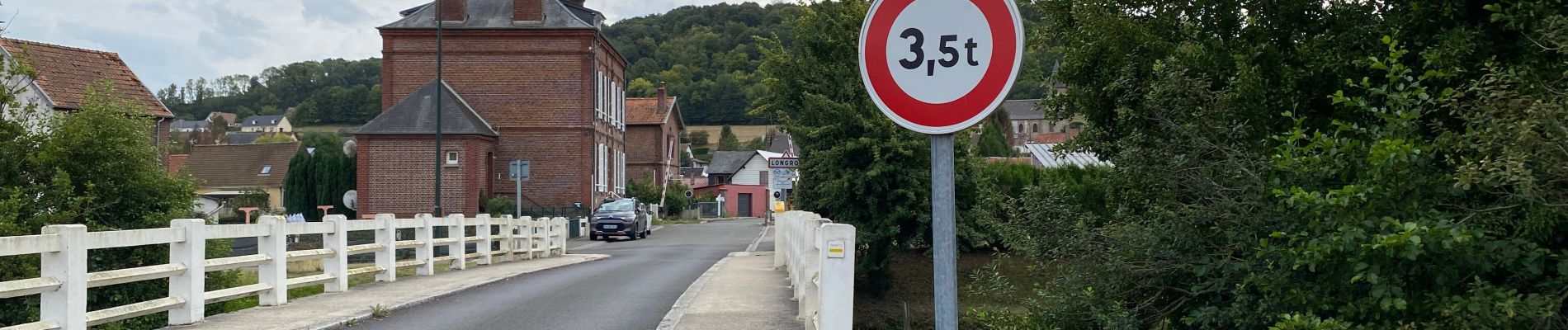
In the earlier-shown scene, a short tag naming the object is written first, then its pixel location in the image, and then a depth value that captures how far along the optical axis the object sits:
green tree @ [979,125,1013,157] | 52.43
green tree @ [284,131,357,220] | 49.31
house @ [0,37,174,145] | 31.25
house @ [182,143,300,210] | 81.00
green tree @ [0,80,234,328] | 12.86
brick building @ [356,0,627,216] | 45.53
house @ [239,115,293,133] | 186.19
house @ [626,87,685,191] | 80.00
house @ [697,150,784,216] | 99.50
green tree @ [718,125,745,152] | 142.38
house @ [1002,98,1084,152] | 168.07
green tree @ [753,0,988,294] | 19.66
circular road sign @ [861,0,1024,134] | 3.48
